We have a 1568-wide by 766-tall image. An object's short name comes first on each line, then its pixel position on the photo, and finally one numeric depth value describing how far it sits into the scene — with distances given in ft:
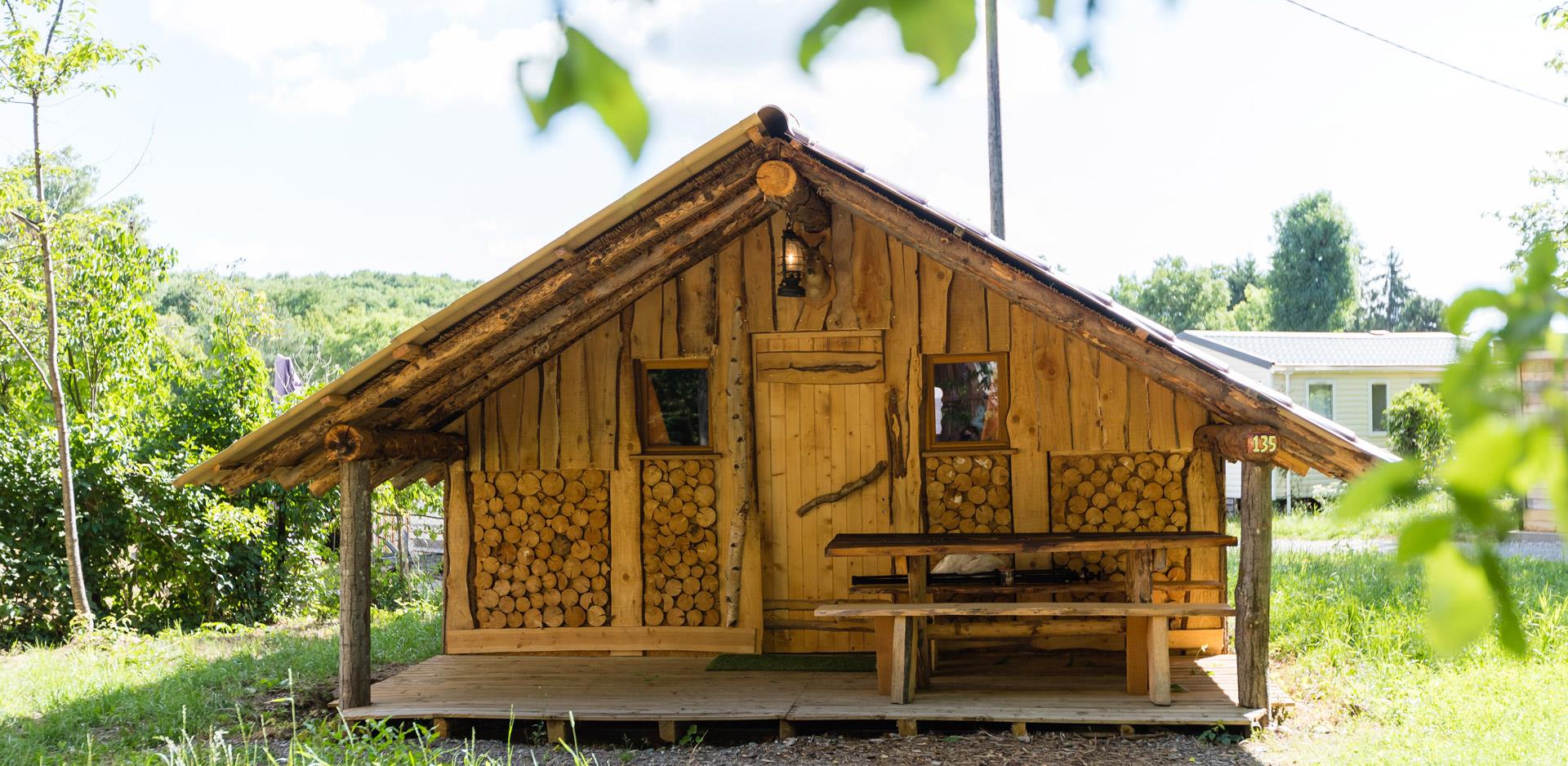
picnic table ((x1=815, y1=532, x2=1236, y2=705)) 20.07
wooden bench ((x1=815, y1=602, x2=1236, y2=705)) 19.84
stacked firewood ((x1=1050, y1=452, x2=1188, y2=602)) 24.30
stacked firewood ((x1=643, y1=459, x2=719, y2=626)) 25.48
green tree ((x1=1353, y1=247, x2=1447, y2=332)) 166.50
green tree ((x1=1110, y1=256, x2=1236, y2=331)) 160.15
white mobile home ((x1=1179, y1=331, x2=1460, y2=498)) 69.21
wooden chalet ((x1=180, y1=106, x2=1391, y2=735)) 20.54
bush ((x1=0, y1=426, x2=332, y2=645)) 31.40
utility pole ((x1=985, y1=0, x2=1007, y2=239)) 41.96
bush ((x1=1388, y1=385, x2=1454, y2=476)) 61.11
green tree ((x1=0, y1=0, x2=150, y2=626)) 30.68
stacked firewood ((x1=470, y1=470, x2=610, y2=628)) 25.86
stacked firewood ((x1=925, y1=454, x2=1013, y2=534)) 24.70
